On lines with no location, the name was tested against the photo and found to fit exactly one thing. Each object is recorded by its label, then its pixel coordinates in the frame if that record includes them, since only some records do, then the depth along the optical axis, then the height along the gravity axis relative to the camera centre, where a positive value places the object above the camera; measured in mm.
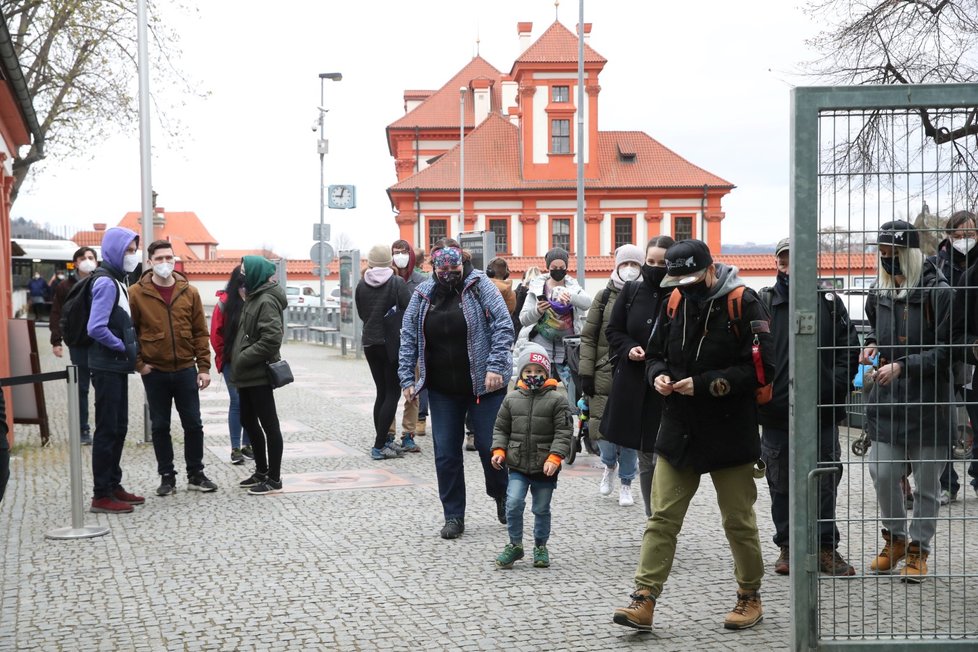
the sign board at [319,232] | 35312 +1463
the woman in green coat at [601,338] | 8117 -423
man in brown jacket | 8953 -521
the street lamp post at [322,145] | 40562 +4706
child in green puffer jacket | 6688 -966
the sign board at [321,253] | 33609 +789
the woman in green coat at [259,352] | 9016 -554
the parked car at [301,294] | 46856 -623
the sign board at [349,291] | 26222 -259
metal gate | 4562 +253
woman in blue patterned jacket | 7566 -523
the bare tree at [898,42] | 18234 +3850
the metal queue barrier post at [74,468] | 7664 -1234
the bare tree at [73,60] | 25516 +5148
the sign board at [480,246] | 19391 +571
